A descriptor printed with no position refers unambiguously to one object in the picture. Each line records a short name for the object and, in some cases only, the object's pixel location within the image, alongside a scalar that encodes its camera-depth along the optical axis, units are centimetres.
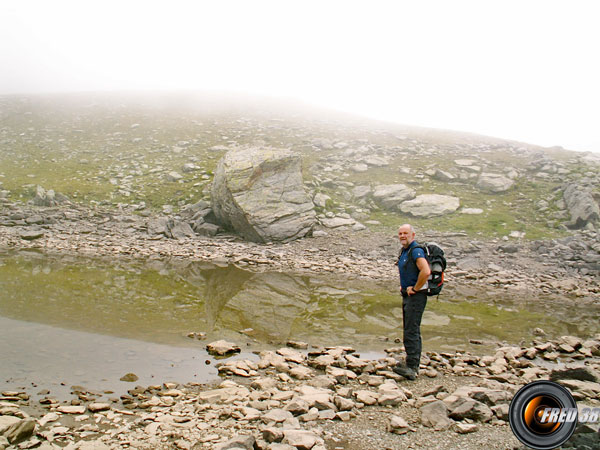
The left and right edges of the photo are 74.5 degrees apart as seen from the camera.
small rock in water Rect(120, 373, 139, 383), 748
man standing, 826
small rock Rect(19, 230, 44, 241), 2114
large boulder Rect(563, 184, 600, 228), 2353
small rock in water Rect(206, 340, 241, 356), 909
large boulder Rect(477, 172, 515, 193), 2967
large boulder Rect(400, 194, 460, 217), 2658
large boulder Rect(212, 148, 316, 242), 2273
